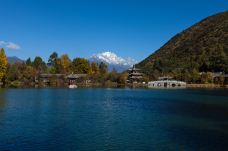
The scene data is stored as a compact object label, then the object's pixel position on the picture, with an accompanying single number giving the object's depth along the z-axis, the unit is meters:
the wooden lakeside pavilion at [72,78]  75.96
